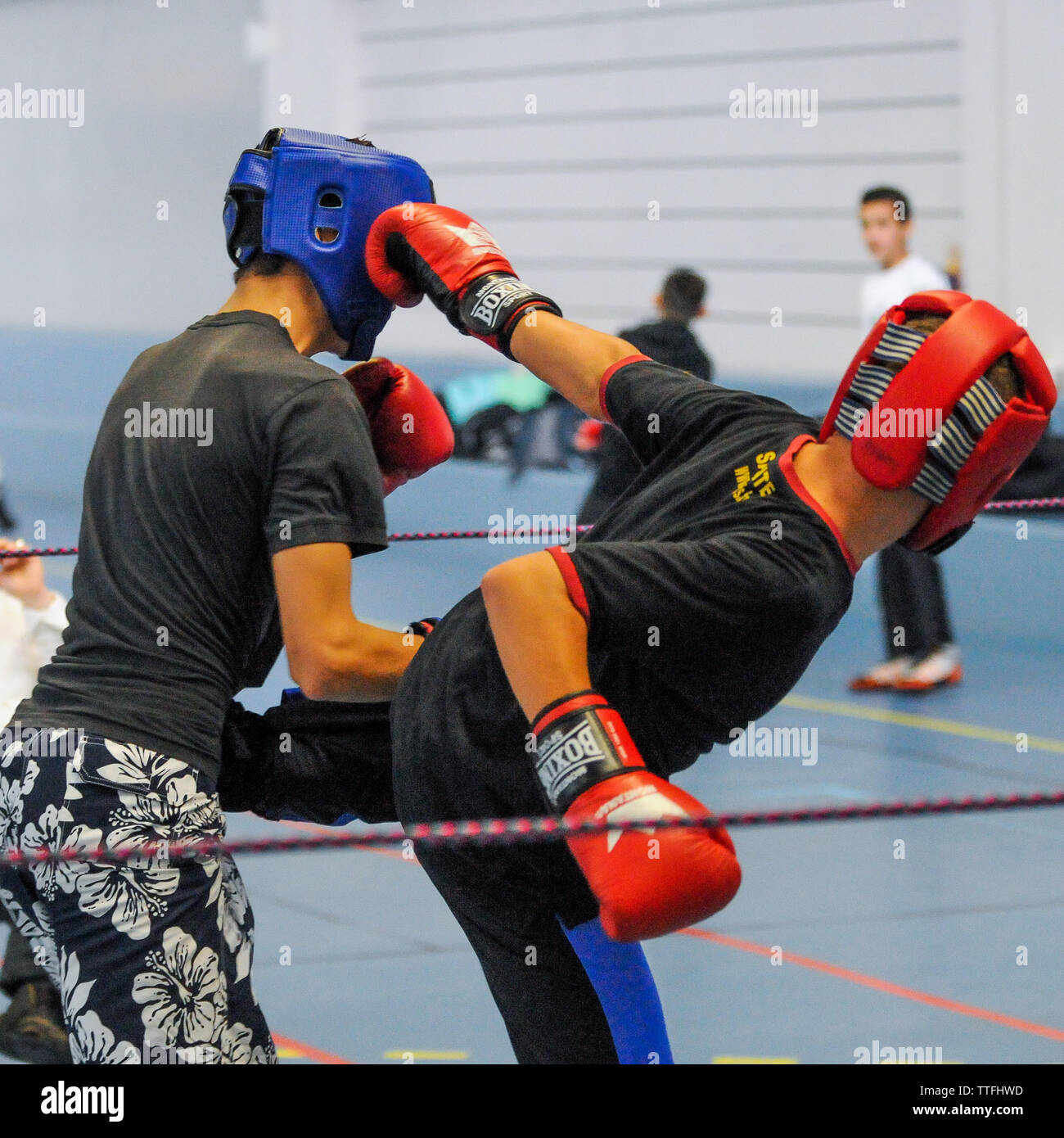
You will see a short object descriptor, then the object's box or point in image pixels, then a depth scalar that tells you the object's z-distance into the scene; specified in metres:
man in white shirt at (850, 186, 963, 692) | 7.22
